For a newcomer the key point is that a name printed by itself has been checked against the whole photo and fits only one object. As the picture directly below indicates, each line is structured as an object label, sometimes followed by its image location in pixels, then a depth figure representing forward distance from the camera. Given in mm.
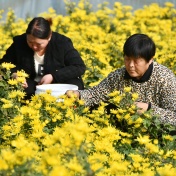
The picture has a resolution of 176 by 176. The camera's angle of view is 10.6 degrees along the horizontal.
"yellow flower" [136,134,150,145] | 4747
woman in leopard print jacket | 5897
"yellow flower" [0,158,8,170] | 3386
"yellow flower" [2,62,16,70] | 5793
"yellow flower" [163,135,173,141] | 5296
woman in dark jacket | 7347
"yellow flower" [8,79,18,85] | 5709
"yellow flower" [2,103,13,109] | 5334
